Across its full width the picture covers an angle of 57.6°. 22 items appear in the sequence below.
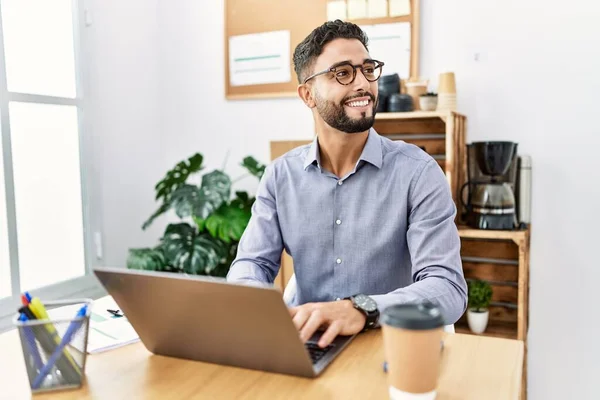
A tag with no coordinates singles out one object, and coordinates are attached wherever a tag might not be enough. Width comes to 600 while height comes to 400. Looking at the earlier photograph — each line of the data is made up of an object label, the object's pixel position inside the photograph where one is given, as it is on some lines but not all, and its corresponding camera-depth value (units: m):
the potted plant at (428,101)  2.37
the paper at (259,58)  2.94
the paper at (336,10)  2.76
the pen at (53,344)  0.87
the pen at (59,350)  0.86
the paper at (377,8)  2.68
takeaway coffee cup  0.69
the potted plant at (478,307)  2.34
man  1.43
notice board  2.65
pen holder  0.86
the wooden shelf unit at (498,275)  2.44
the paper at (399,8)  2.63
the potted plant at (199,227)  2.59
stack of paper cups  2.36
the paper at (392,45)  2.65
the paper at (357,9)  2.72
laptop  0.81
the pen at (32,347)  0.86
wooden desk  0.83
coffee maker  2.22
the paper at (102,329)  0.98
